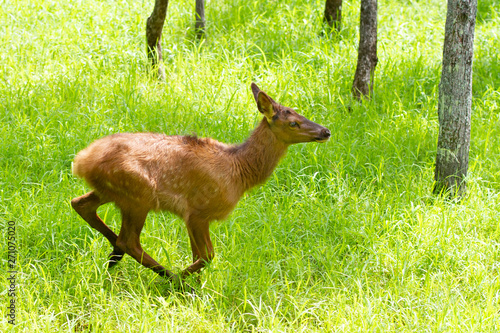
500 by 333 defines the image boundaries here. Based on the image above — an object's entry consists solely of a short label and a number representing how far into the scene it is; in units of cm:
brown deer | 823
